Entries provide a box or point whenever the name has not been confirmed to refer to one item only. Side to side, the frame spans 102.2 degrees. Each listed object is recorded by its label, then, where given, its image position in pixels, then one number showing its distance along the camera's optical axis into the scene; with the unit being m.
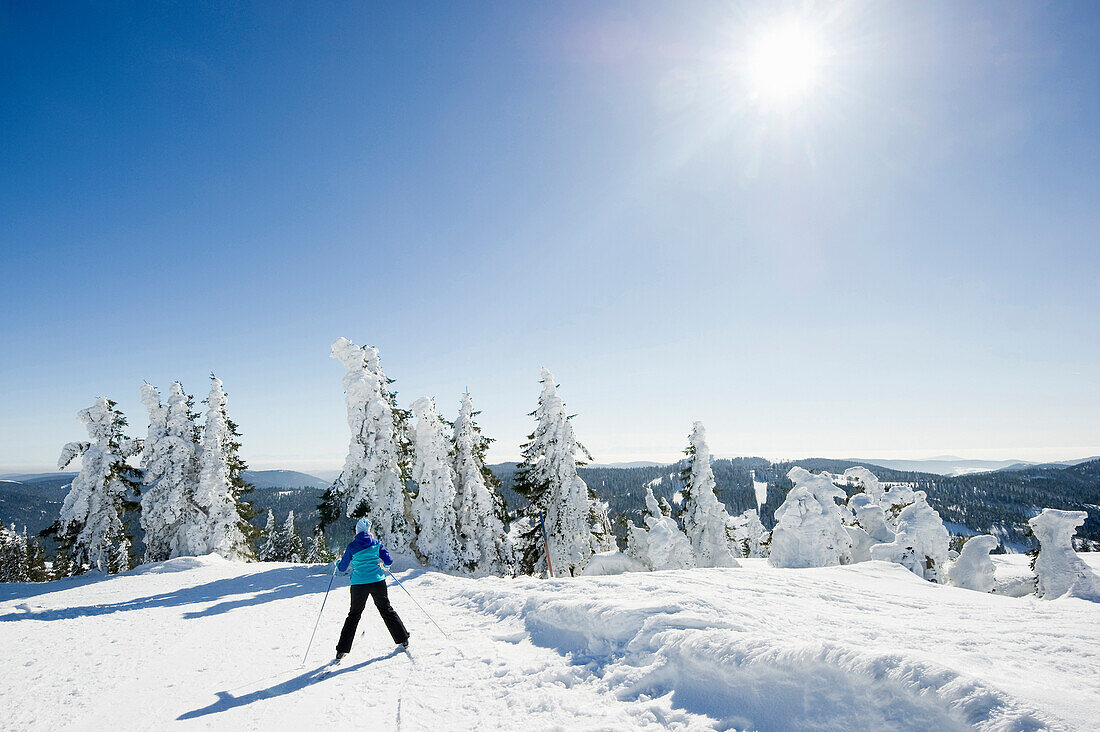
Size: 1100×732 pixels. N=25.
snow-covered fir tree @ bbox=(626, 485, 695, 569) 22.48
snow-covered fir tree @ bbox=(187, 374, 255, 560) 24.98
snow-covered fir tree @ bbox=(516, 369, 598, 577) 24.33
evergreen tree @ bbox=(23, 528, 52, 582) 51.69
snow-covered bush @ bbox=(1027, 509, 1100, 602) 13.22
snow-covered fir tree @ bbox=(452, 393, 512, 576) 24.30
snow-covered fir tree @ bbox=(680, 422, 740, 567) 26.80
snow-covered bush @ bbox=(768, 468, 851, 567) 18.44
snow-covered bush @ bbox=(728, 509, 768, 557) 52.58
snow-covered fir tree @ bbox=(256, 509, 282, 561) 66.75
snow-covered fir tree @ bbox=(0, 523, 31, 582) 55.44
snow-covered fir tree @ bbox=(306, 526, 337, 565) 66.50
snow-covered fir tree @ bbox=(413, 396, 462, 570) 23.14
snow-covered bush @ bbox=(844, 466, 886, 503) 24.97
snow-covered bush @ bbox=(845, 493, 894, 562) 20.77
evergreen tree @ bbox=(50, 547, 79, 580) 42.72
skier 6.76
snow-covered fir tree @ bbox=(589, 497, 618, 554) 25.69
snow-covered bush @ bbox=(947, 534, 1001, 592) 16.86
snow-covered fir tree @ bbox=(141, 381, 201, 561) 24.92
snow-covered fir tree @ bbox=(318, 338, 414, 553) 22.48
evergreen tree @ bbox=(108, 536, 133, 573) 26.98
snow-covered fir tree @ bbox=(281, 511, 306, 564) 63.53
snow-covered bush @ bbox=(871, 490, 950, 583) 16.72
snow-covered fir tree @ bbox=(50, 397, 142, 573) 23.89
